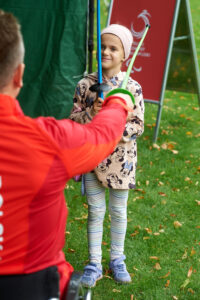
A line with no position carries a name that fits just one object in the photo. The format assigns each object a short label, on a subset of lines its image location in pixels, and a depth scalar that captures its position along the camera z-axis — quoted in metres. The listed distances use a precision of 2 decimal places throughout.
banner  6.05
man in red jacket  1.66
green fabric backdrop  6.01
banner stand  5.98
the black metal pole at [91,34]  5.51
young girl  3.35
